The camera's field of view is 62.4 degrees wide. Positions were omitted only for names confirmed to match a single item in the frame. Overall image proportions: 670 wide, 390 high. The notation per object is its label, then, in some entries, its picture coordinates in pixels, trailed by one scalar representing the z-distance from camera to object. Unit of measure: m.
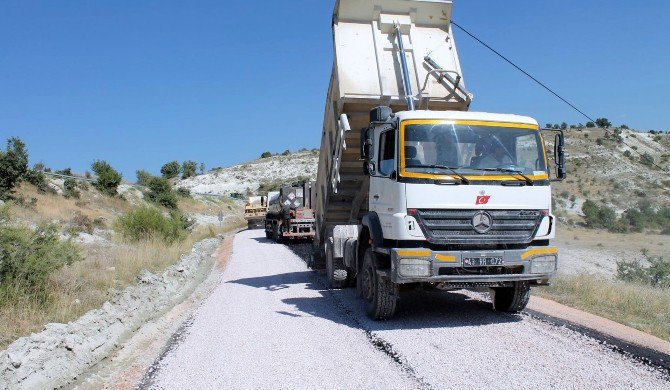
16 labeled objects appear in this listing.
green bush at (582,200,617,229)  37.75
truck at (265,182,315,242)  23.73
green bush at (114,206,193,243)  18.86
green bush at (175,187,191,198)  57.53
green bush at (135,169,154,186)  58.90
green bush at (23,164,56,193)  33.26
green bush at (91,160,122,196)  42.06
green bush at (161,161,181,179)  108.38
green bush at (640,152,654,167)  56.80
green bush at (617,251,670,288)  15.92
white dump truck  7.15
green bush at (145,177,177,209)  48.16
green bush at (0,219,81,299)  7.92
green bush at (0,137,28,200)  29.90
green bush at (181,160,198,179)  108.01
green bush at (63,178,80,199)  35.78
